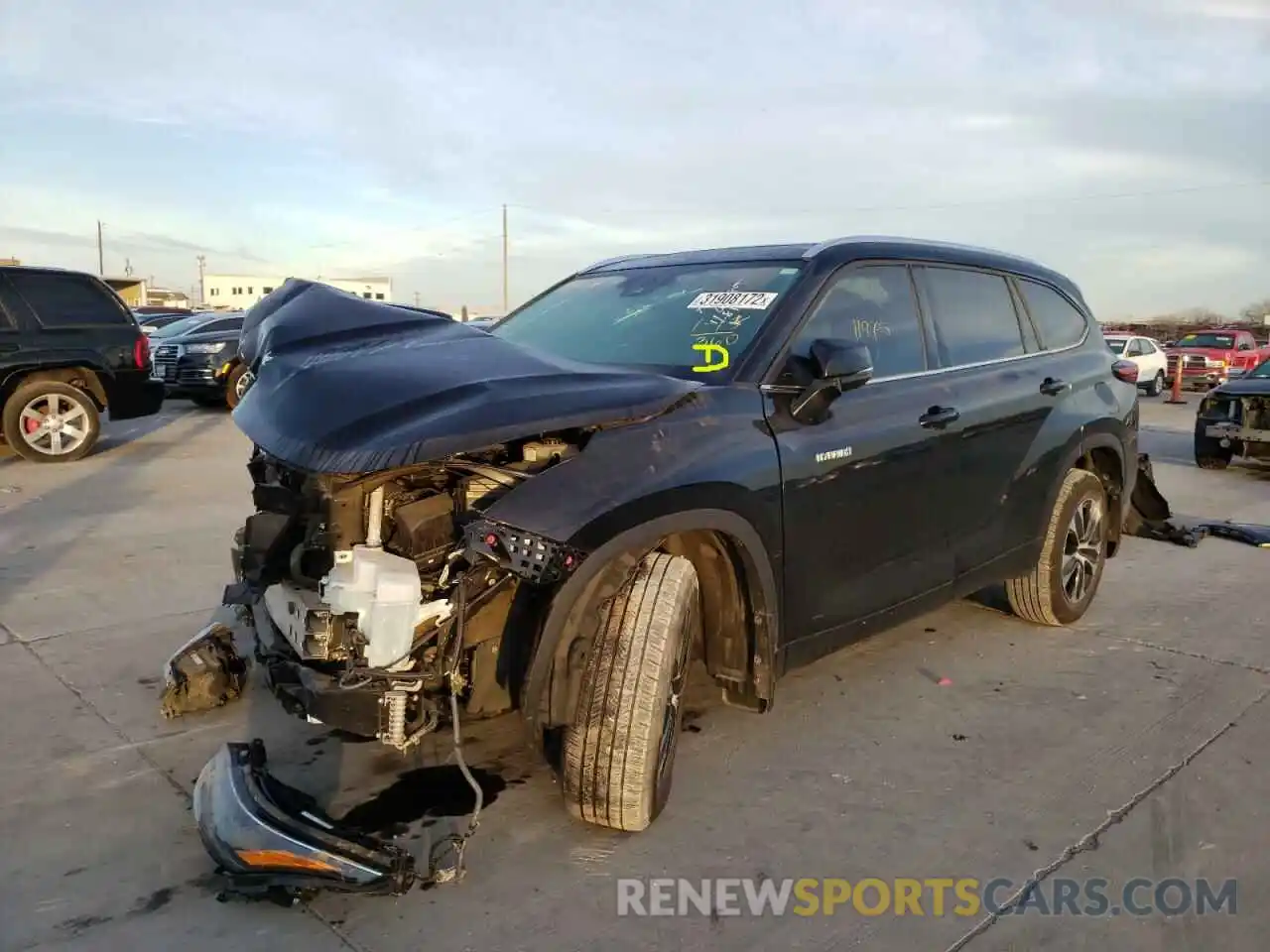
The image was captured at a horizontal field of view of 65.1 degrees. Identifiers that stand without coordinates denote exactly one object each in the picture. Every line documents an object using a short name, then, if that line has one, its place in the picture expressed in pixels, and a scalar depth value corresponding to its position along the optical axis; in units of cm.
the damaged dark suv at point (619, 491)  272
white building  9050
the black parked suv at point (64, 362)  1003
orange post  2186
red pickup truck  2594
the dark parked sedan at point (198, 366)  1589
